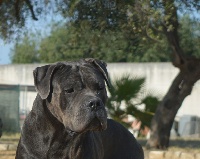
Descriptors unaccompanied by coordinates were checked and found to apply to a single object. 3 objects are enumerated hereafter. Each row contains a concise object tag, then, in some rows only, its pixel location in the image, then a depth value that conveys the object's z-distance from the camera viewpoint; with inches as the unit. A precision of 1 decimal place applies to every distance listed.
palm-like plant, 744.3
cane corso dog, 189.9
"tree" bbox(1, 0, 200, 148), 553.3
